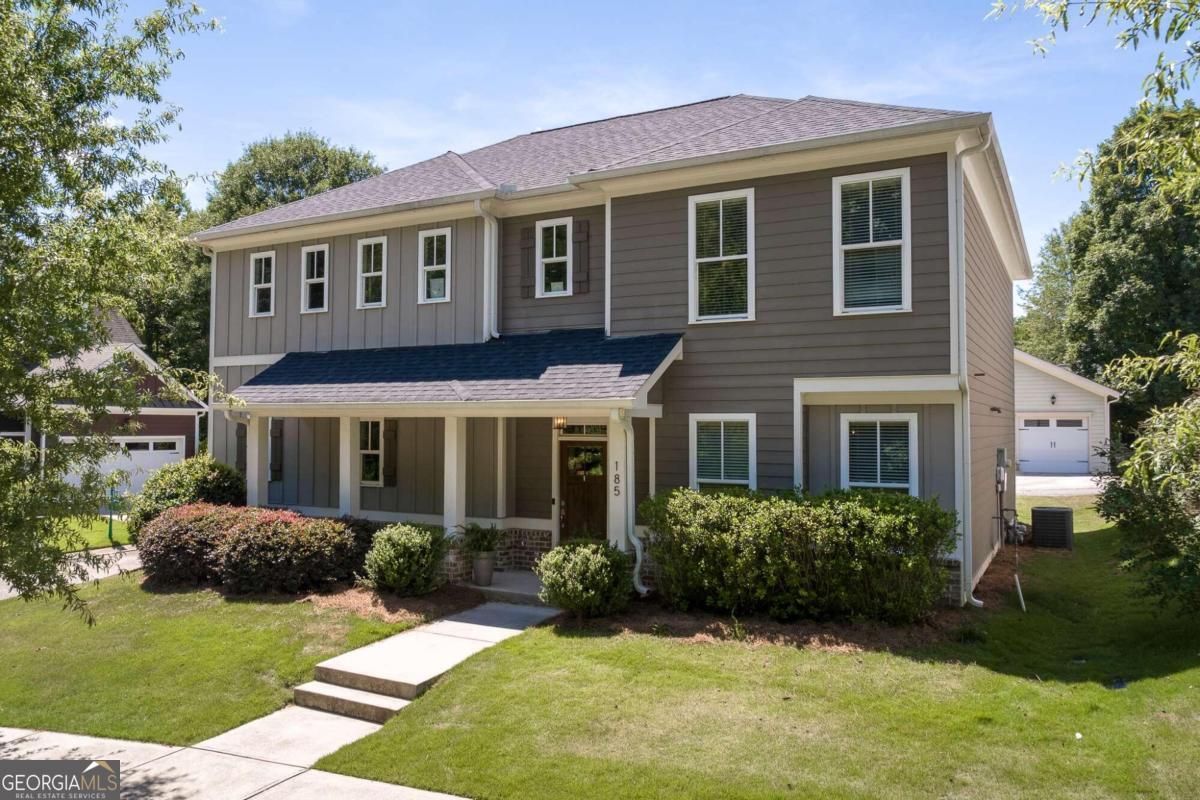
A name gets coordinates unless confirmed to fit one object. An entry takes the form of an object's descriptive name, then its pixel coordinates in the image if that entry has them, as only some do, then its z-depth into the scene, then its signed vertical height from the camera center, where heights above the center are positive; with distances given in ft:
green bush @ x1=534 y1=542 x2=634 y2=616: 28.78 -6.22
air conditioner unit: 48.19 -7.13
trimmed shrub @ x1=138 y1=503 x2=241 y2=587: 36.01 -6.27
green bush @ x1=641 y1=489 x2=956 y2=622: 26.86 -5.06
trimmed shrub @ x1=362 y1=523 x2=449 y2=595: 32.71 -6.29
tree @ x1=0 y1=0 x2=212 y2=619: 15.19 +3.33
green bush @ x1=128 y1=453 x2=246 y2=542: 43.86 -4.25
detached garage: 92.02 -0.39
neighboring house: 74.23 -2.14
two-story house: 31.14 +4.52
